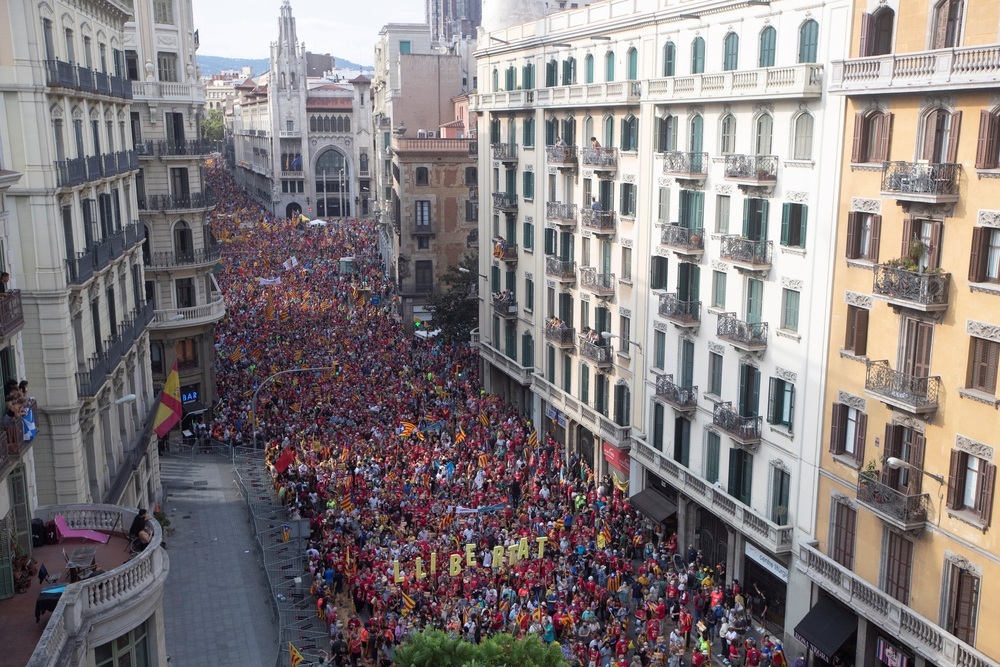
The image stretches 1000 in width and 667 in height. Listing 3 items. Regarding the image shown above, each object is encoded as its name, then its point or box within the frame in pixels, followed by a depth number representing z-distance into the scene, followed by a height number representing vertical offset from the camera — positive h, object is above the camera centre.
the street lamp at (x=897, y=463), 28.00 -9.81
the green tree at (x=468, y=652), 21.59 -11.94
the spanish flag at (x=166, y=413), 40.69 -11.92
